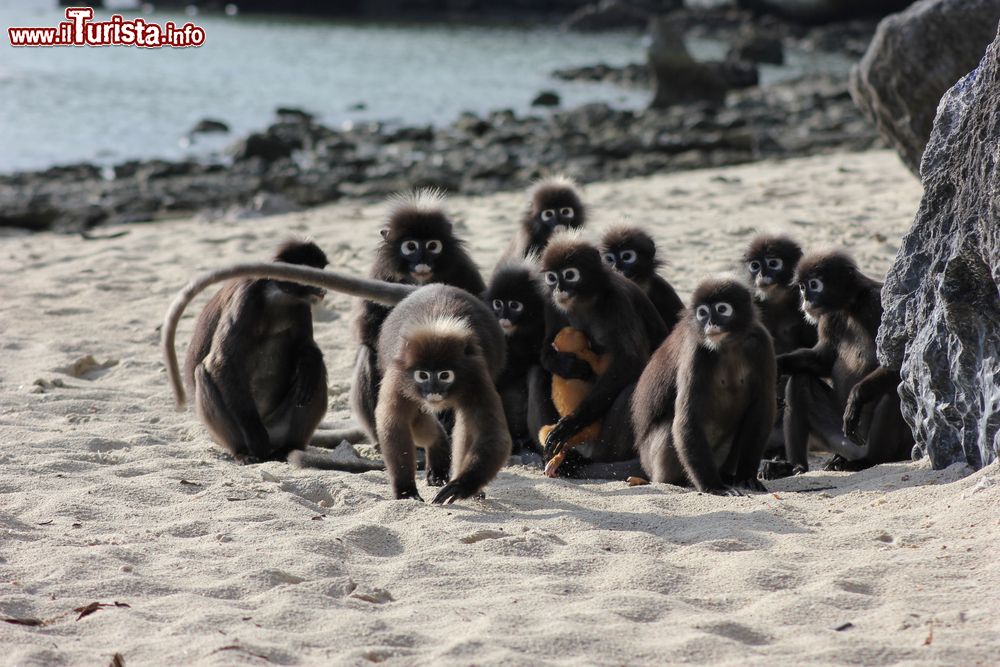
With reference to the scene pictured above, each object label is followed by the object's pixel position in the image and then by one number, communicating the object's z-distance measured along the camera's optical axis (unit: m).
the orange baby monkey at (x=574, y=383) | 6.72
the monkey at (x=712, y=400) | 5.75
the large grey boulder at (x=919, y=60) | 10.66
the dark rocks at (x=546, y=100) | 28.58
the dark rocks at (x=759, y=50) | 37.25
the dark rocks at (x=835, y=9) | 47.28
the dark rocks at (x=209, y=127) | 24.92
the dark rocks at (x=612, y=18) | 55.50
